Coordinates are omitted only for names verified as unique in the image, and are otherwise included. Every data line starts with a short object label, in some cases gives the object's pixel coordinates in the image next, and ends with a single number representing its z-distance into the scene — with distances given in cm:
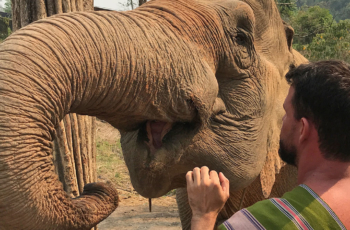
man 110
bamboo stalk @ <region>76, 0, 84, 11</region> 274
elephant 118
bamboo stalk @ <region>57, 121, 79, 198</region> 256
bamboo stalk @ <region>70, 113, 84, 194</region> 271
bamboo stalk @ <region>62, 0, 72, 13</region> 260
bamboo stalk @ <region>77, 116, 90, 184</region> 280
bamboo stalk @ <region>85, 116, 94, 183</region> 288
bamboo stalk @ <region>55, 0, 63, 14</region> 255
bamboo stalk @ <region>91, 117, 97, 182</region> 297
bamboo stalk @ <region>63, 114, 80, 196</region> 266
